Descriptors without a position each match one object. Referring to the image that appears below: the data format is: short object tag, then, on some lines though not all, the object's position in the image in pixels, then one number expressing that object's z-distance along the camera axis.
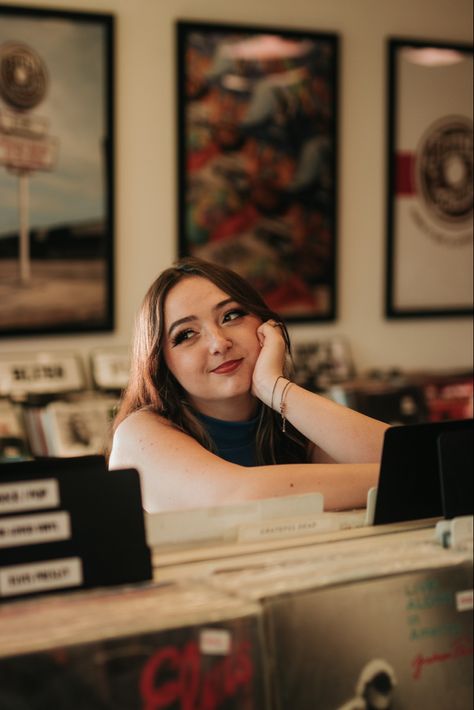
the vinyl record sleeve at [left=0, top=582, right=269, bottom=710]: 0.81
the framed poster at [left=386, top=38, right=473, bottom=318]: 4.37
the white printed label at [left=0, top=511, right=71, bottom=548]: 0.94
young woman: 1.80
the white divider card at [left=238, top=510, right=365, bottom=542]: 1.08
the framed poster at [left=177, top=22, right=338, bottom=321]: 3.96
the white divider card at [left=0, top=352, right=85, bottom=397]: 3.60
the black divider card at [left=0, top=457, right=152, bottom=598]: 0.94
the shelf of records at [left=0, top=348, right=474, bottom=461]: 3.48
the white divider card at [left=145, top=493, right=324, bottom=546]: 1.05
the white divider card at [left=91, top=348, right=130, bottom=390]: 3.73
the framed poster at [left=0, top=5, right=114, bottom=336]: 3.63
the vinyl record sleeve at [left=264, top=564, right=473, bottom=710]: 0.90
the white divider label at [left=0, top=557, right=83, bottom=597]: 0.93
